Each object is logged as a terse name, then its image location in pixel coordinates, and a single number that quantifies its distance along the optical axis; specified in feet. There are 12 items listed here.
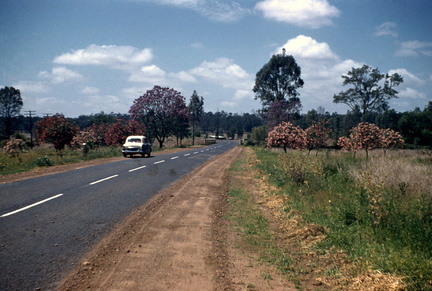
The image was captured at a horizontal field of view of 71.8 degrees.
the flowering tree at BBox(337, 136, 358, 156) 67.49
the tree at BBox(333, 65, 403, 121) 148.56
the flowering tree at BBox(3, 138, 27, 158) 78.59
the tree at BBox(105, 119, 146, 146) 131.85
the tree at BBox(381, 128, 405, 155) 65.16
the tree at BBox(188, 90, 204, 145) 299.50
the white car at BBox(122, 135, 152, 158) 86.22
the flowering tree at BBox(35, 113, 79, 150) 105.09
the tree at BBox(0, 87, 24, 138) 250.37
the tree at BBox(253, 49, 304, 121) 165.17
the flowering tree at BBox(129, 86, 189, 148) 167.12
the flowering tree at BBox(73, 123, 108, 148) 120.57
